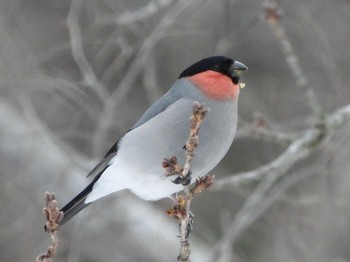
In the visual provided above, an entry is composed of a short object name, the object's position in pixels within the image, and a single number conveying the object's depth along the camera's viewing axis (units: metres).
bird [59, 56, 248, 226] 6.71
